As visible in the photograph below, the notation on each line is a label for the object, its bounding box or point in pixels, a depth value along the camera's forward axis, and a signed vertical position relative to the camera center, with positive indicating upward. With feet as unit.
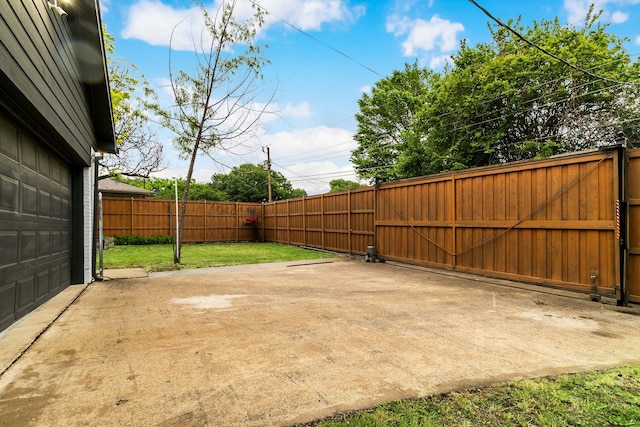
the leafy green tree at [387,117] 72.28 +22.99
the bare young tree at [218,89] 27.25 +10.93
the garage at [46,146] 9.49 +3.02
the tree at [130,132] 38.11 +11.15
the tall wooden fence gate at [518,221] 14.98 -0.22
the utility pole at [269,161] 82.33 +14.14
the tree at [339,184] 147.84 +15.73
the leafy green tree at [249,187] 134.51 +12.60
